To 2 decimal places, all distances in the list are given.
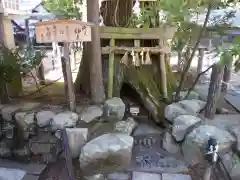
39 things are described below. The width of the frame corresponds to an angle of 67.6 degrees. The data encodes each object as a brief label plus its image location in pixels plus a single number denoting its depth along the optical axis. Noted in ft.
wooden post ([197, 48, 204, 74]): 15.69
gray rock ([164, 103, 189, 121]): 9.25
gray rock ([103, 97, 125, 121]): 9.60
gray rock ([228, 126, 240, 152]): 7.58
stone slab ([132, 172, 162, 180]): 7.21
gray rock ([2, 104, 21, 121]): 9.54
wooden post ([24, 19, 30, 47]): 23.22
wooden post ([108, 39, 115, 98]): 10.51
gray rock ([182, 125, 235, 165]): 7.61
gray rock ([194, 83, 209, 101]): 11.81
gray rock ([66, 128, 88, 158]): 8.15
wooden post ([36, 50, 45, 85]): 14.68
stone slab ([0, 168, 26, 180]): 7.58
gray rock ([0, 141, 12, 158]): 8.93
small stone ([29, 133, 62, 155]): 8.89
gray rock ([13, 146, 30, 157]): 8.82
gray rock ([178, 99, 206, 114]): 9.51
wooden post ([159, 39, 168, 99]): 11.24
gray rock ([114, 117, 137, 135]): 8.96
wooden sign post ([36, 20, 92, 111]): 7.86
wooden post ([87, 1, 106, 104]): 9.66
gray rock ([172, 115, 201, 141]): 8.31
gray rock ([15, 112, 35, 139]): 9.24
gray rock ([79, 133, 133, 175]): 7.47
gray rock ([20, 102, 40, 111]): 9.95
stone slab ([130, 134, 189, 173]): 7.68
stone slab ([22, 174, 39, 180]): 7.54
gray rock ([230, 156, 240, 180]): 7.23
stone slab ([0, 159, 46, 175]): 7.97
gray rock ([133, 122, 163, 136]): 9.37
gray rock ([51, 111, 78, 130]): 8.74
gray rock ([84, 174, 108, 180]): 7.27
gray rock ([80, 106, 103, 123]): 9.24
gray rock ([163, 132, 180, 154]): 8.51
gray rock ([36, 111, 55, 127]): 9.17
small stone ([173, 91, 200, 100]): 10.96
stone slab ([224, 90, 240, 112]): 11.17
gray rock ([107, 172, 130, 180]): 7.27
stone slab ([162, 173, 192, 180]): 7.17
